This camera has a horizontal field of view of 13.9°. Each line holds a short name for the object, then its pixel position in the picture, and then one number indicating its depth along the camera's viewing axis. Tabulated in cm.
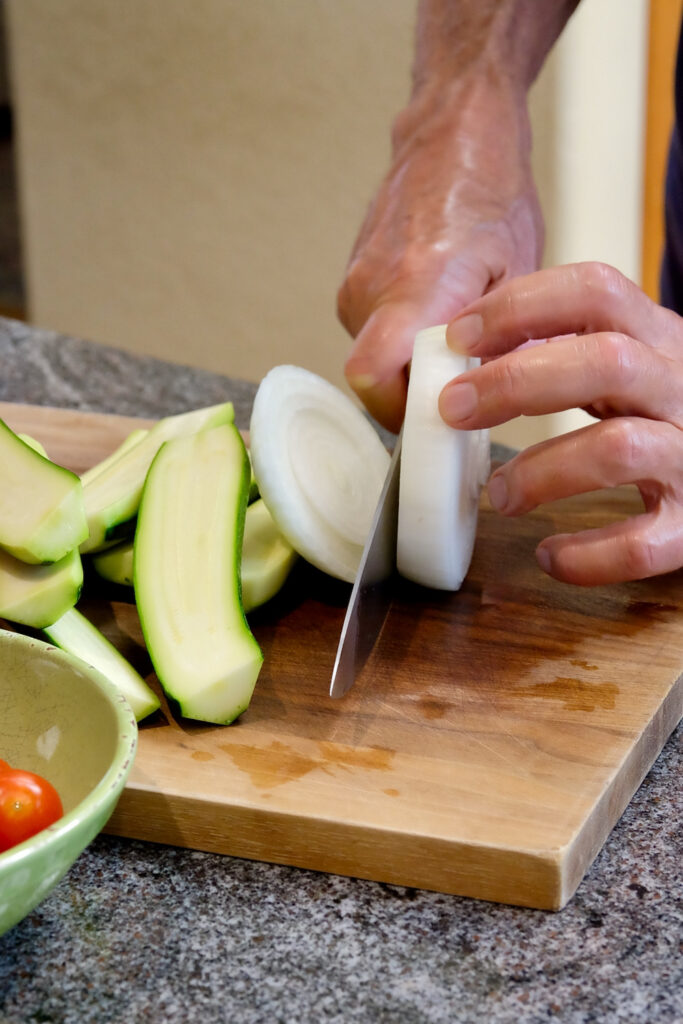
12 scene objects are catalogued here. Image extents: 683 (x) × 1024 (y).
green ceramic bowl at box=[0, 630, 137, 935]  75
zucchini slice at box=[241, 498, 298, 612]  93
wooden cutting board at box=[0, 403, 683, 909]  82
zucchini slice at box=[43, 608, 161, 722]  87
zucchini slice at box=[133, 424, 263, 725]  86
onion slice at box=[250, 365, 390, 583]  92
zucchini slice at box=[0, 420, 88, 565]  86
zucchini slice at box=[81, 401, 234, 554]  94
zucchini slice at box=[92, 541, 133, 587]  94
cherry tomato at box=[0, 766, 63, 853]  77
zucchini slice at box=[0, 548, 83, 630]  86
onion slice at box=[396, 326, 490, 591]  90
